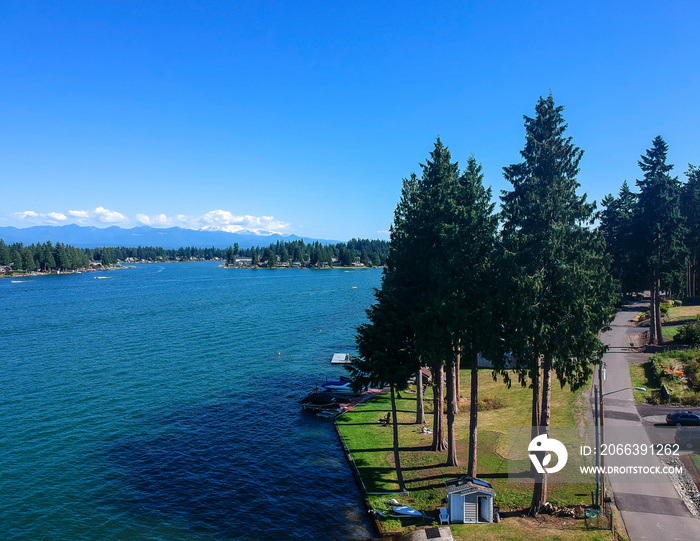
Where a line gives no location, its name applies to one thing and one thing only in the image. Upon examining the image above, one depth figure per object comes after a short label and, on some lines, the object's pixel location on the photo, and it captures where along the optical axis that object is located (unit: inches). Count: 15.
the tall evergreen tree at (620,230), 2802.7
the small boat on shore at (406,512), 949.8
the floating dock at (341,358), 2391.0
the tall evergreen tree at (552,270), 842.8
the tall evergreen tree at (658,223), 1833.2
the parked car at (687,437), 1129.7
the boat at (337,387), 1867.6
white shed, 887.7
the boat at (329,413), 1672.6
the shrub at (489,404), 1585.9
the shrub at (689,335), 1812.3
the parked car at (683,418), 1210.6
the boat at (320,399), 1750.7
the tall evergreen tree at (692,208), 2452.0
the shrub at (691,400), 1368.1
